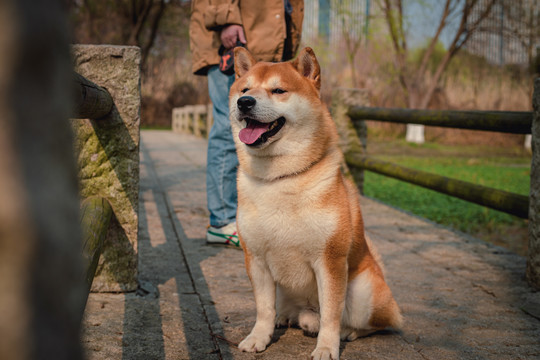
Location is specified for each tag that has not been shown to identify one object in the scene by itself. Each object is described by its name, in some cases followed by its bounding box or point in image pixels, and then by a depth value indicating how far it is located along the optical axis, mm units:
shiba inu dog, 2076
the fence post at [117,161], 2609
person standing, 3568
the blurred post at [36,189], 450
